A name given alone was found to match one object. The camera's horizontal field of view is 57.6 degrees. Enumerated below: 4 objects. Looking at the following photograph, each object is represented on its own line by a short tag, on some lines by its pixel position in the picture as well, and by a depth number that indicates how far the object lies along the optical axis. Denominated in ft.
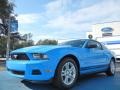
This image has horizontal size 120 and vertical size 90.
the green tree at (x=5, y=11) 30.75
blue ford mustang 8.07
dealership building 68.65
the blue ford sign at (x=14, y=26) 20.47
